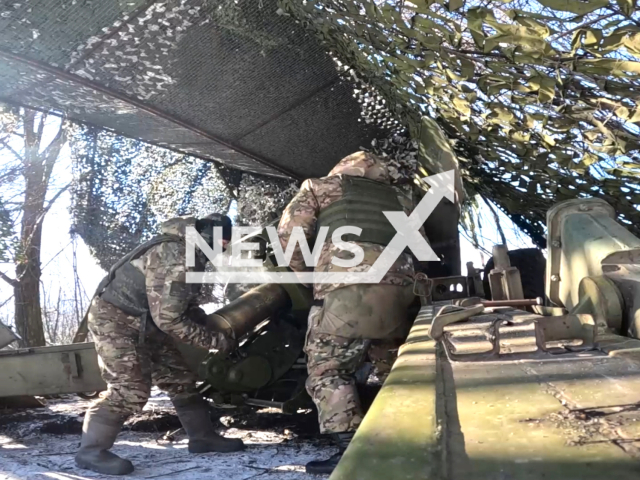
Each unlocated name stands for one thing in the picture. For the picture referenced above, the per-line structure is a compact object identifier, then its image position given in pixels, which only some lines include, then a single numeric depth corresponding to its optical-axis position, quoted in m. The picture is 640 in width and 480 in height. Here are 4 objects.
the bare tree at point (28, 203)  7.91
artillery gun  0.79
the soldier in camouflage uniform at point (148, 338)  3.51
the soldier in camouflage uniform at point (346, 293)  3.04
